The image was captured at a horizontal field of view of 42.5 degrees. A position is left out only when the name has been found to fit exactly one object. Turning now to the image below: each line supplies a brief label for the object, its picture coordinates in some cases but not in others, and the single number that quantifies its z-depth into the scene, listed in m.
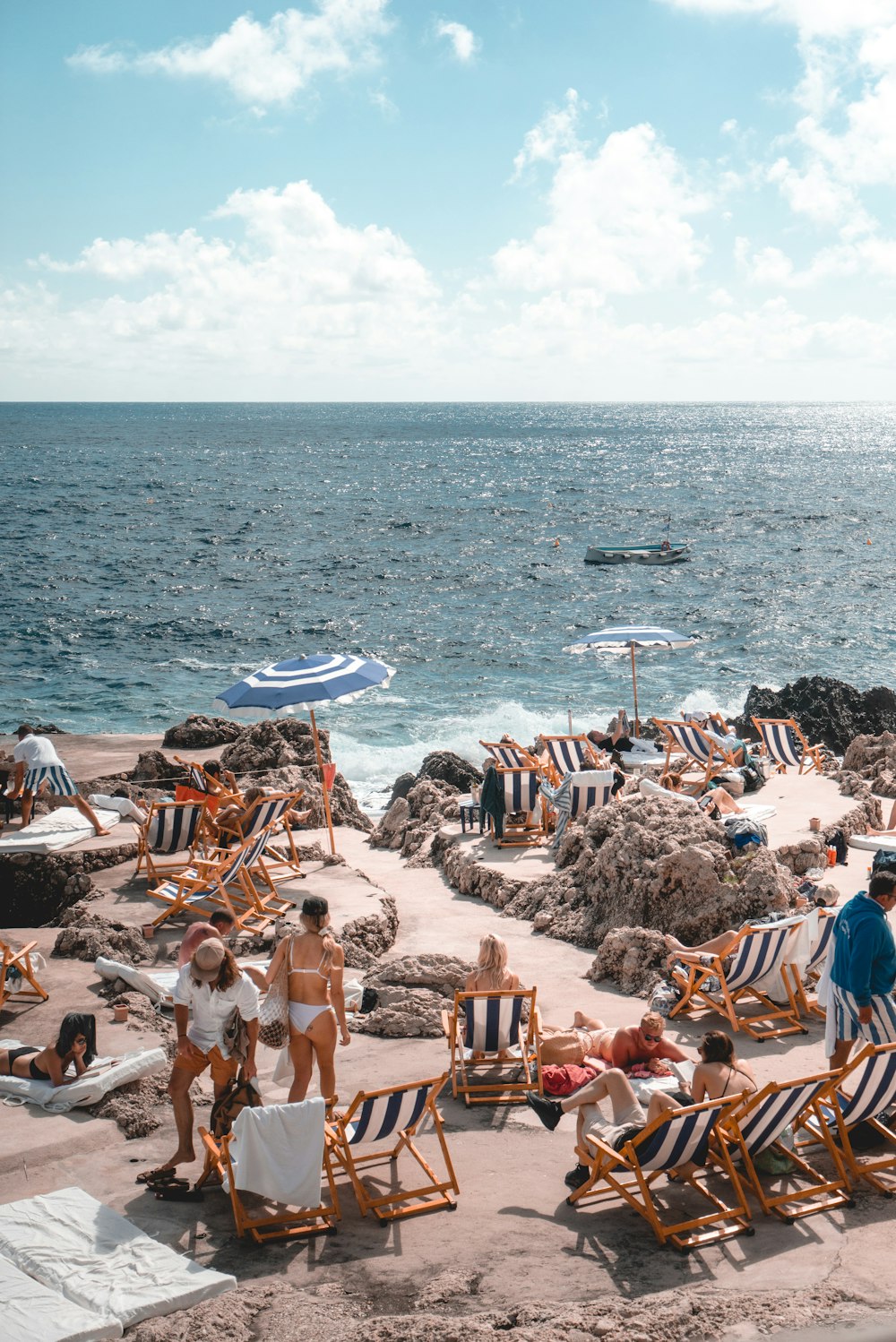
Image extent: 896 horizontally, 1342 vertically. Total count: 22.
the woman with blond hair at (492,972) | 7.99
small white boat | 61.62
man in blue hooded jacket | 6.78
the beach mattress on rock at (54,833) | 12.92
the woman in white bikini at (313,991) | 6.94
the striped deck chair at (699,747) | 15.99
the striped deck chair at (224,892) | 10.84
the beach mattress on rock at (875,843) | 12.00
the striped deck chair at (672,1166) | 5.70
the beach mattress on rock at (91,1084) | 7.17
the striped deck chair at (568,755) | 16.06
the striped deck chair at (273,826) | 12.00
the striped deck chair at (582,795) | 13.52
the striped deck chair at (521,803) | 14.12
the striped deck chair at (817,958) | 8.97
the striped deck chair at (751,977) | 8.63
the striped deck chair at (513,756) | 16.31
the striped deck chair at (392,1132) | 5.98
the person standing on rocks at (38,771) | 13.88
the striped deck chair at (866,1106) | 6.19
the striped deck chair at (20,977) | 8.72
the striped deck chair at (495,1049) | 7.66
